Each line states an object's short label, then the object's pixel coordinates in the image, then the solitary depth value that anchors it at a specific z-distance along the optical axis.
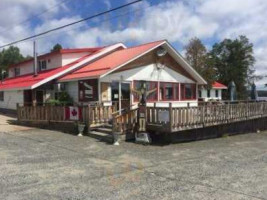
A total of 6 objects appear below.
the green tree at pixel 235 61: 44.01
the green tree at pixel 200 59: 29.50
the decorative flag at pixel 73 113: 10.53
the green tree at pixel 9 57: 46.13
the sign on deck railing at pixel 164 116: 9.05
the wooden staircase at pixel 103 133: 9.36
